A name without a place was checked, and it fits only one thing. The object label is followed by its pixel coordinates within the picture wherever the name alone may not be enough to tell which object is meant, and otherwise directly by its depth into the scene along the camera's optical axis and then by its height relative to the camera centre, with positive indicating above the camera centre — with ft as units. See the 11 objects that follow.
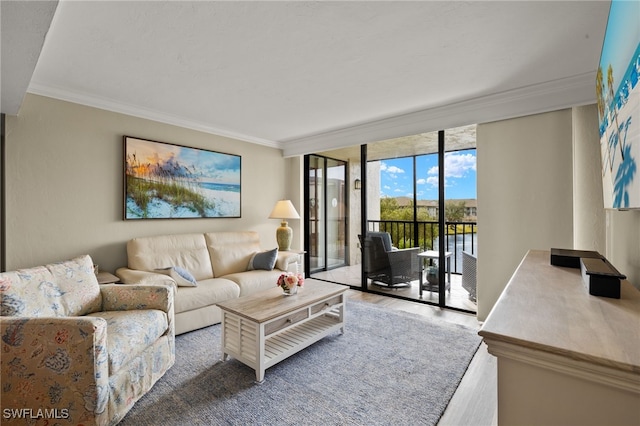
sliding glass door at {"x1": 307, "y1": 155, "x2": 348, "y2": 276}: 16.94 +0.08
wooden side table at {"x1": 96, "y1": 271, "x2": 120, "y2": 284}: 8.66 -1.96
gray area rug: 5.59 -3.86
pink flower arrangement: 8.21 -1.90
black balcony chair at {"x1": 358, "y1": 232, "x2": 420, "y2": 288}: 13.24 -2.24
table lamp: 14.60 -0.13
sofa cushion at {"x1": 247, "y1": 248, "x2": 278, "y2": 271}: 12.36 -1.98
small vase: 8.26 -2.19
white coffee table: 6.77 -2.81
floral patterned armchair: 4.73 -2.45
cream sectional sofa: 9.14 -1.97
